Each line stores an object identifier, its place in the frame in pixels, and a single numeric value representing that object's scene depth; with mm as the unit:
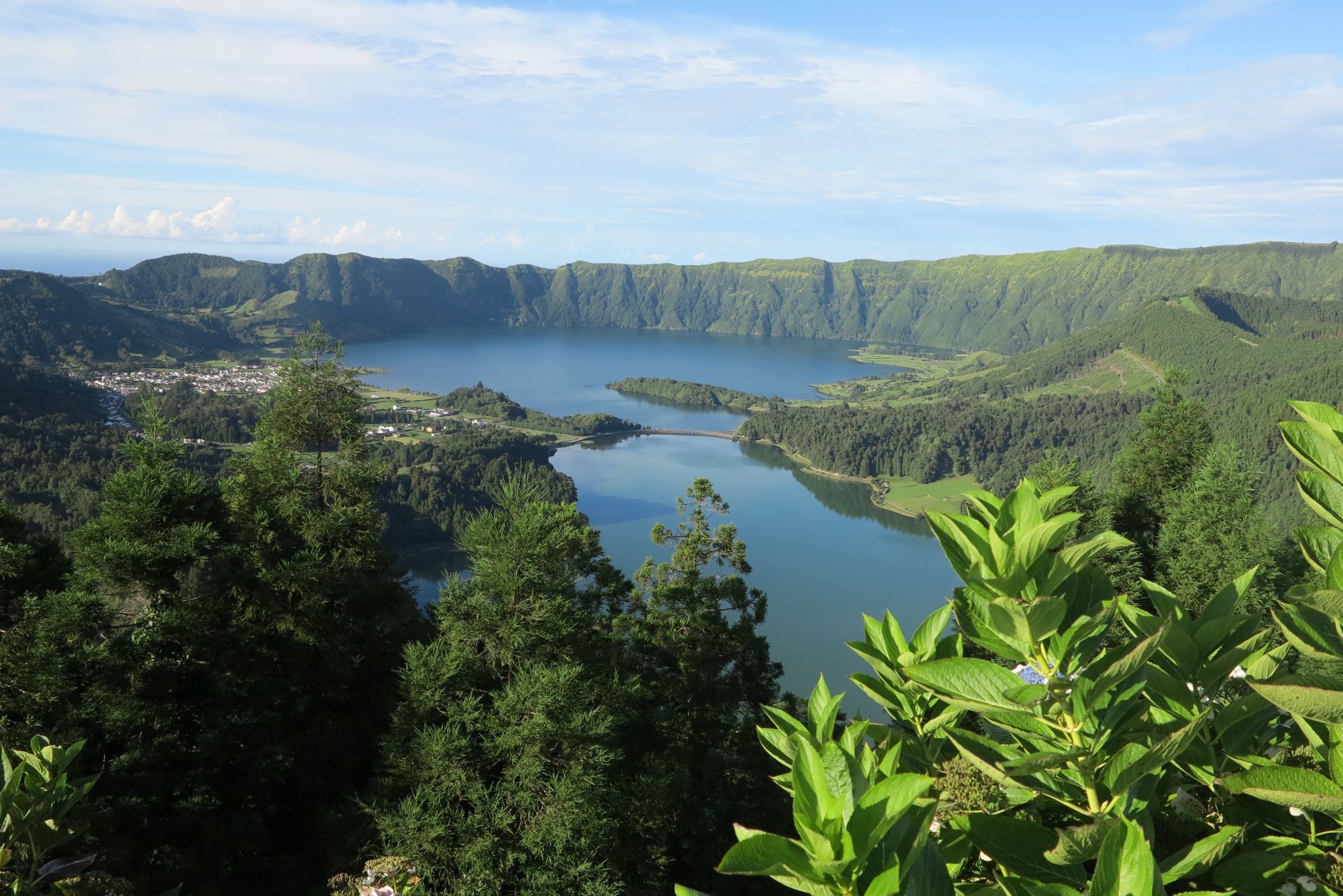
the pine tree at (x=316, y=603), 11977
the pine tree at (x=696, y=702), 13453
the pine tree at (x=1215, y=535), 21438
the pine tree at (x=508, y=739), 9094
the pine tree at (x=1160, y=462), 27422
